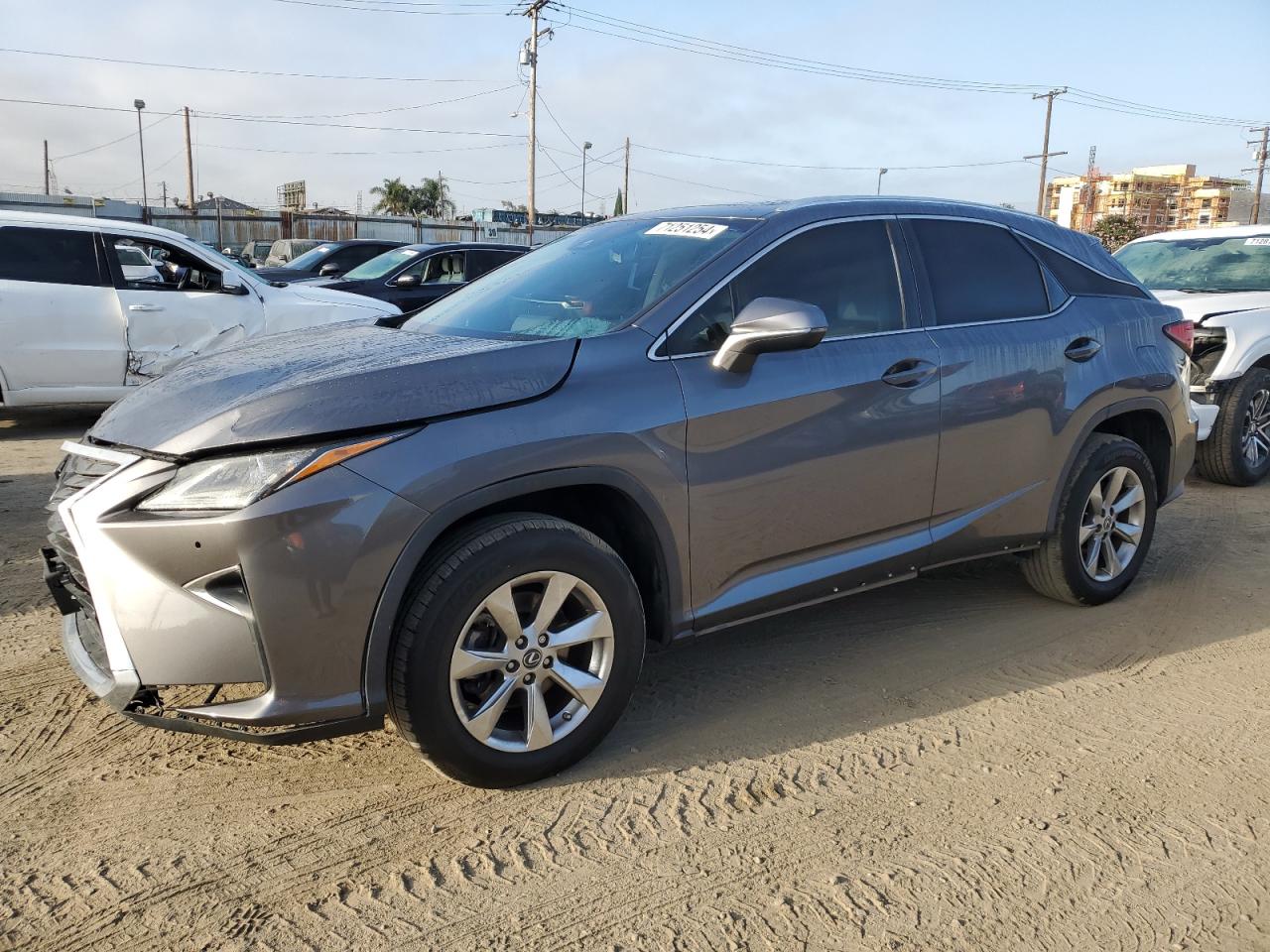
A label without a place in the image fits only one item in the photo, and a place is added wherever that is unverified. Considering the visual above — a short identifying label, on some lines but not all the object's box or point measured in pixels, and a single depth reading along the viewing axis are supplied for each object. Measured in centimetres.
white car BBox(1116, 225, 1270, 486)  693
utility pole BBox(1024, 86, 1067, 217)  5006
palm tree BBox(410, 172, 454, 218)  6412
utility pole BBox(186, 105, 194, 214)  4509
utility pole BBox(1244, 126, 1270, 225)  6212
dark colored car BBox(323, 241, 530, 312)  1143
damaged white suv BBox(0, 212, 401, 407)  770
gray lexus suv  253
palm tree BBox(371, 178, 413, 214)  6362
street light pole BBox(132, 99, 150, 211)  5064
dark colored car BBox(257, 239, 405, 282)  1300
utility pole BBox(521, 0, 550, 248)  3381
